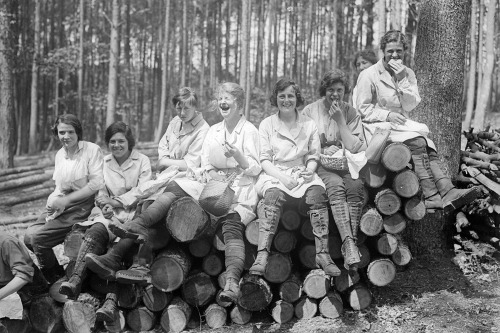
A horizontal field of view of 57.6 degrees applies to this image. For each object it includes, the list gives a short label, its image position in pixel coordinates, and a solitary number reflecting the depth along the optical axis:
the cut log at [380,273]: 4.50
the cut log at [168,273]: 4.31
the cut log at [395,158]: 4.44
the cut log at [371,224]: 4.36
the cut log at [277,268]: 4.39
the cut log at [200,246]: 4.47
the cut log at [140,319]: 4.46
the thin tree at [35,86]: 20.25
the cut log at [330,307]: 4.47
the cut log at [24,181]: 11.20
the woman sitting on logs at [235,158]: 4.24
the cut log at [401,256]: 4.61
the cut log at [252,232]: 4.30
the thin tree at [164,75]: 23.06
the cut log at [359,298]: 4.55
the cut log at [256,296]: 4.30
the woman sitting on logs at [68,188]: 4.77
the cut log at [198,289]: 4.42
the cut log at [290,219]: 4.44
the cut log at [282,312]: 4.44
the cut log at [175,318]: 4.41
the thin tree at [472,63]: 17.95
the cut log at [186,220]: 4.15
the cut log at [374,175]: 4.53
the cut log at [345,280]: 4.51
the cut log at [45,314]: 4.50
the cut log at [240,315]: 4.47
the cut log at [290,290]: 4.46
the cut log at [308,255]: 4.52
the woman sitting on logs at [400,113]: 4.46
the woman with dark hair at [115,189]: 4.40
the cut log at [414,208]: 4.47
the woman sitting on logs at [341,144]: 4.20
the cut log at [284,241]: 4.45
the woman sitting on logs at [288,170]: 4.14
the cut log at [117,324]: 4.39
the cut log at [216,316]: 4.46
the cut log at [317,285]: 4.40
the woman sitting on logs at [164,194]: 4.06
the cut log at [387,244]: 4.50
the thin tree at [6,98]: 13.08
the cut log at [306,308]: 4.49
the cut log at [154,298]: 4.43
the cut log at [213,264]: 4.49
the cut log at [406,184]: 4.44
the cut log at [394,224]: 4.52
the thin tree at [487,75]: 15.25
